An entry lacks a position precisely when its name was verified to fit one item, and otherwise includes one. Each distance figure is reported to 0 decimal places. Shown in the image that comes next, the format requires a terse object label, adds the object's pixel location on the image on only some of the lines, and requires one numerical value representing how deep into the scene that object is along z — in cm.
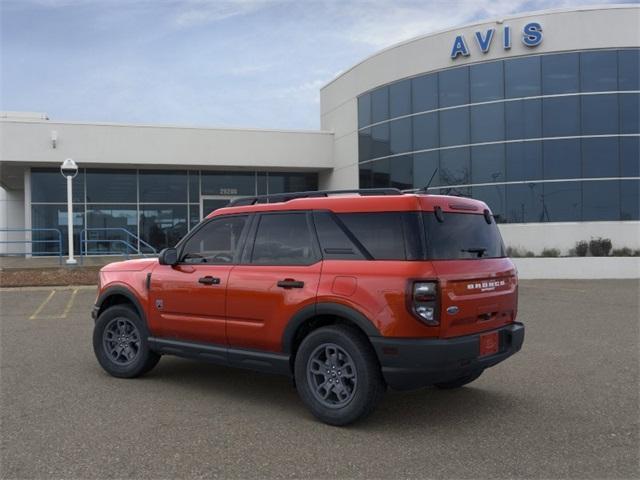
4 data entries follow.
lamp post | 1778
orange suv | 459
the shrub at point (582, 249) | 1952
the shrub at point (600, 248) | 1934
